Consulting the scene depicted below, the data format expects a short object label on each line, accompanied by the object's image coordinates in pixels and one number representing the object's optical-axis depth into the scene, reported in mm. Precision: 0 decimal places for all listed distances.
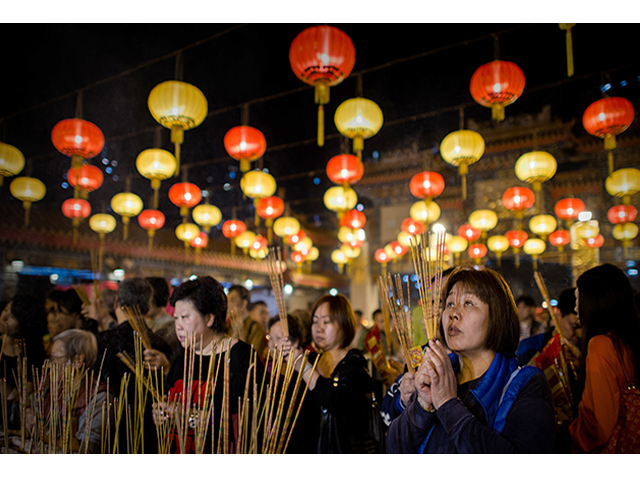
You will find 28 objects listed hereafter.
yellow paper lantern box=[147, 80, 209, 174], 2268
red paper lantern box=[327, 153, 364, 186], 3221
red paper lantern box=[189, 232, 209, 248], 5153
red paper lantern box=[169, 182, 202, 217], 3723
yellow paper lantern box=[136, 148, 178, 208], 2912
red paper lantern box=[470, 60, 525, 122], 2188
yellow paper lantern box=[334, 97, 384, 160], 2510
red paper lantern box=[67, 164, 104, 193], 3073
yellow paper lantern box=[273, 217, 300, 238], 4953
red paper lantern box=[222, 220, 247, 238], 4910
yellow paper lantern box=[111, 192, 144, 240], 3555
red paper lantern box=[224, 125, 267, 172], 2865
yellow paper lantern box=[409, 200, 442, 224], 3584
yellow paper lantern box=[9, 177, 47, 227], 3023
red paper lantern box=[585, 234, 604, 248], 3822
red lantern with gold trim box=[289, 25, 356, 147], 1991
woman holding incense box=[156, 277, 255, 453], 1281
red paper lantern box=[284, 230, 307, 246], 5370
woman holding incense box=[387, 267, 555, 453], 787
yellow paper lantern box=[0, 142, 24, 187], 2357
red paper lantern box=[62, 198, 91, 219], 3695
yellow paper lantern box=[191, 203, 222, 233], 4246
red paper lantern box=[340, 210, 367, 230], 4688
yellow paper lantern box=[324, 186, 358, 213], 3589
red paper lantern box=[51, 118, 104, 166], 2492
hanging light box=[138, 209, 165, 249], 4285
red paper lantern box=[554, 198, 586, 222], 3744
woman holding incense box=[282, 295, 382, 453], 1440
